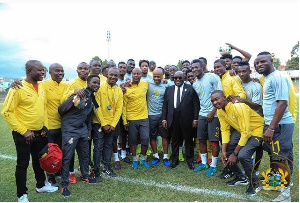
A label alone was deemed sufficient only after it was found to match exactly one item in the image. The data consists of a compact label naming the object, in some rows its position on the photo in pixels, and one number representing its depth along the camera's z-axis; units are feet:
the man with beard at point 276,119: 13.12
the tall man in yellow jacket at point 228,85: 16.66
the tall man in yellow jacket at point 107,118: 17.65
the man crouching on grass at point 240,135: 14.82
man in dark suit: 19.70
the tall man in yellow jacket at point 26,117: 13.61
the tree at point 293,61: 225.46
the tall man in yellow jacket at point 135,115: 19.95
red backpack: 14.69
